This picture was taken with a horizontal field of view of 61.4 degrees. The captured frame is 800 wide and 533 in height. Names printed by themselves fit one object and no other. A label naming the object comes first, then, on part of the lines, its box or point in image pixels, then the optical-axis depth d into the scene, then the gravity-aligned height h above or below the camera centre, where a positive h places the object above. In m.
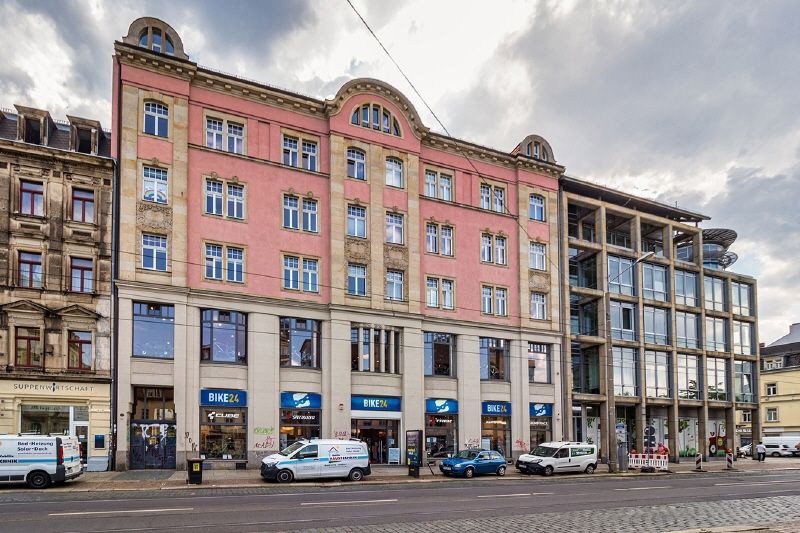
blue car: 32.34 -5.79
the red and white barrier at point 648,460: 38.03 -6.65
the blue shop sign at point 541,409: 43.03 -4.19
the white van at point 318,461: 27.91 -4.91
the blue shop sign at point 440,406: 39.28 -3.64
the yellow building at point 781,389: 74.38 -5.34
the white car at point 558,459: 34.84 -6.02
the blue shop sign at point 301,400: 34.91 -2.88
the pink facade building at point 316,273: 32.44 +3.97
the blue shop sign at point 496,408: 41.16 -3.96
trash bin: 25.94 -4.81
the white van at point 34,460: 23.86 -4.04
